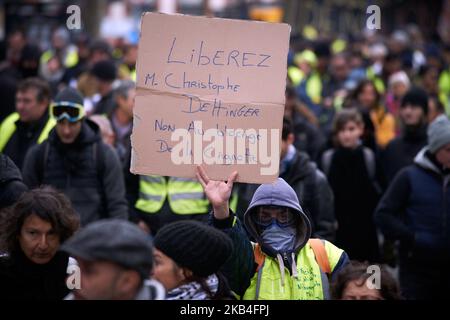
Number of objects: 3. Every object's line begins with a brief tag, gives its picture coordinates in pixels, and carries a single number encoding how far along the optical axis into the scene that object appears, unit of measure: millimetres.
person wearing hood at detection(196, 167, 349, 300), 9484
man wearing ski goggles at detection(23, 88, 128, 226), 13711
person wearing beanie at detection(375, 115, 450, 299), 13734
